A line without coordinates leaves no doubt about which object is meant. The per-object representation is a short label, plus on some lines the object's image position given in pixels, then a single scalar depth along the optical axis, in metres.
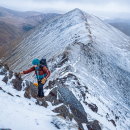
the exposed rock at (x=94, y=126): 6.28
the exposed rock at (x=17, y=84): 6.43
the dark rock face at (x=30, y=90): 6.30
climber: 6.51
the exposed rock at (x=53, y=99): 6.78
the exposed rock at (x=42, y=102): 6.12
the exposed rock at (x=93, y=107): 9.01
